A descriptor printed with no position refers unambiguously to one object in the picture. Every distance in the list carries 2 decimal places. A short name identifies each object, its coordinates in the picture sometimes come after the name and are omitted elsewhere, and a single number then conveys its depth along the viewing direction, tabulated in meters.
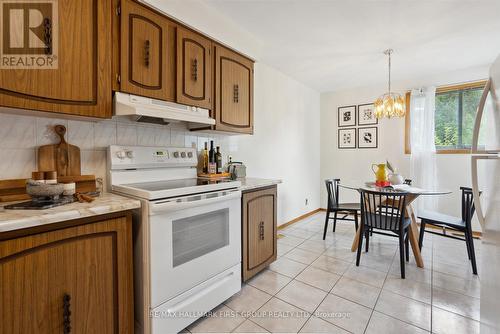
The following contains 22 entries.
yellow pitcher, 2.77
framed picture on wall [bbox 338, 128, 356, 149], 4.35
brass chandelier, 2.83
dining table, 2.33
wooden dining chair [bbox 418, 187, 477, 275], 2.25
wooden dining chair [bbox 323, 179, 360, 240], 3.02
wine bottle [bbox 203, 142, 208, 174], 2.28
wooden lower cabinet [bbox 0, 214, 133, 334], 0.93
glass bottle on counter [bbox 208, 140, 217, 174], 2.26
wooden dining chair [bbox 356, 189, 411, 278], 2.18
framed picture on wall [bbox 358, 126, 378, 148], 4.11
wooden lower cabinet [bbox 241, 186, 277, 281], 1.98
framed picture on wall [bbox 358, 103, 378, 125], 4.11
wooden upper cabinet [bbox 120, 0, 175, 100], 1.48
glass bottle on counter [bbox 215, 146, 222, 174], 2.35
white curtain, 3.50
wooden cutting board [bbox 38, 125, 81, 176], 1.40
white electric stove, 1.32
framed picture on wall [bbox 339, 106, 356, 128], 4.32
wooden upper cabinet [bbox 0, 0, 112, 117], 1.13
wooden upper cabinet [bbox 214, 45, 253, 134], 2.09
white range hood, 1.43
